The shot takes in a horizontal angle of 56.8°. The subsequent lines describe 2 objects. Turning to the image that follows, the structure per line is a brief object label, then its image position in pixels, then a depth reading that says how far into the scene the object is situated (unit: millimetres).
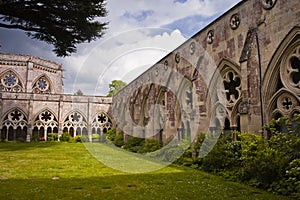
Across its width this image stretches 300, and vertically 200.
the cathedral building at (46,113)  28609
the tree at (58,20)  6766
